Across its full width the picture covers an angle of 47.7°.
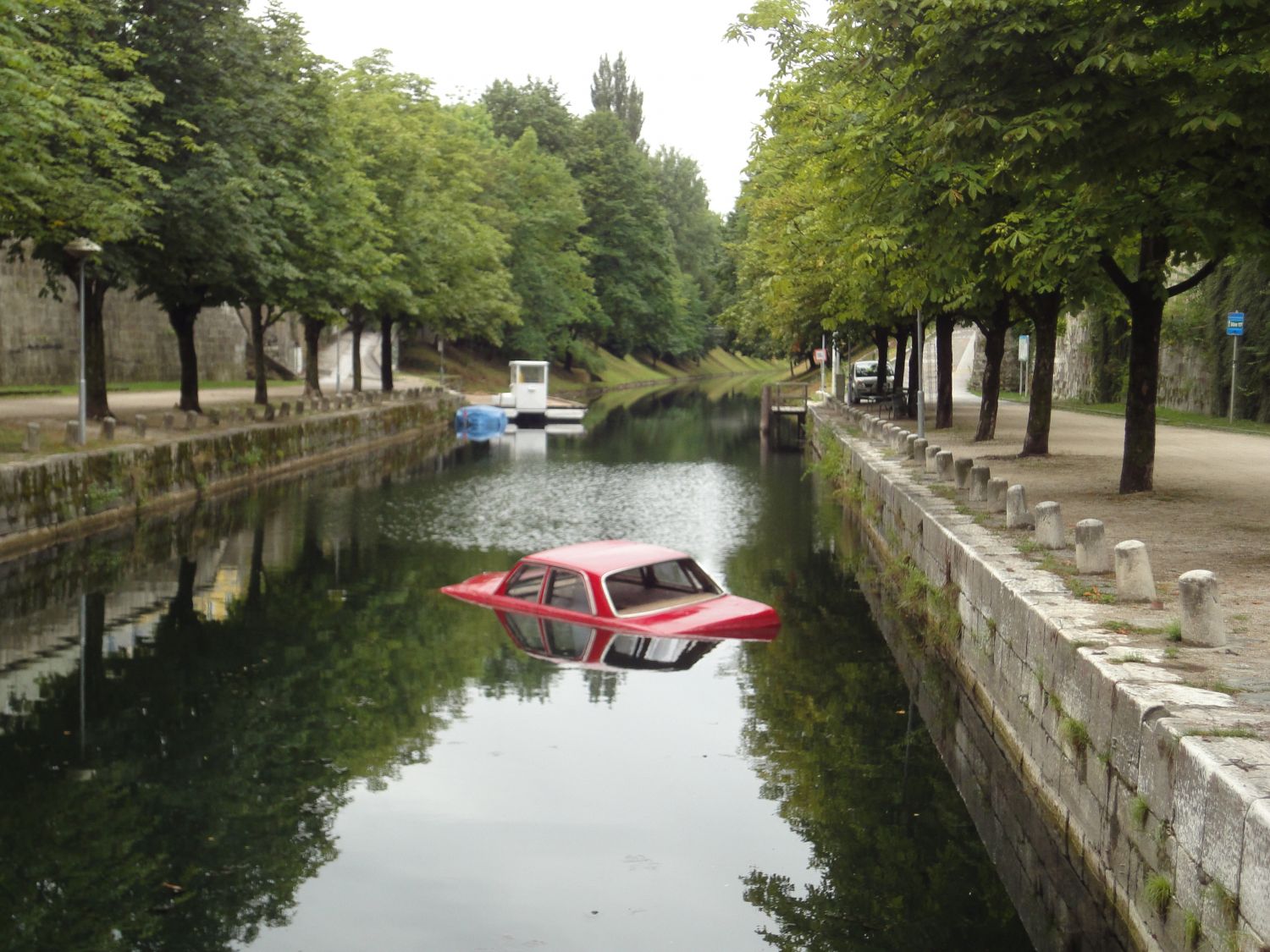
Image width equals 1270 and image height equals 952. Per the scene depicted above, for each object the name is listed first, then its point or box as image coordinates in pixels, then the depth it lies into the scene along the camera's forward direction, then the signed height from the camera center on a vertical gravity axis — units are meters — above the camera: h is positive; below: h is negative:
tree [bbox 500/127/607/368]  74.62 +4.24
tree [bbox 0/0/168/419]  20.39 +2.93
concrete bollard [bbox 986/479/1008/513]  17.73 -1.89
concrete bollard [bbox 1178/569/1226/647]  9.56 -1.77
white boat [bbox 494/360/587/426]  58.12 -2.83
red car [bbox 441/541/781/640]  16.38 -3.09
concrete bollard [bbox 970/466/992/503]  19.05 -1.87
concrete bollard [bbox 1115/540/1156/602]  11.38 -1.85
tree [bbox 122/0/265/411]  30.03 +3.73
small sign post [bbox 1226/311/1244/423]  36.06 +0.61
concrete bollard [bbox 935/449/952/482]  22.95 -1.98
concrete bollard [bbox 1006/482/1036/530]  15.96 -1.87
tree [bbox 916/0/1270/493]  12.93 +2.36
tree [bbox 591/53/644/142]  110.88 +18.57
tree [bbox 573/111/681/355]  88.81 +6.58
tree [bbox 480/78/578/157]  87.44 +13.24
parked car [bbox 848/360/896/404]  52.80 -1.84
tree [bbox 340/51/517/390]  49.91 +4.51
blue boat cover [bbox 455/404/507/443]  54.72 -3.47
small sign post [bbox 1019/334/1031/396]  56.06 -0.62
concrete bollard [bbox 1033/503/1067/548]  14.34 -1.82
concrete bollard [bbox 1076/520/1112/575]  12.66 -1.78
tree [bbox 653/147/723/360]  115.44 +9.32
